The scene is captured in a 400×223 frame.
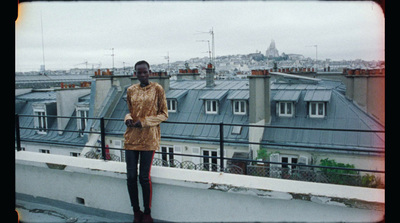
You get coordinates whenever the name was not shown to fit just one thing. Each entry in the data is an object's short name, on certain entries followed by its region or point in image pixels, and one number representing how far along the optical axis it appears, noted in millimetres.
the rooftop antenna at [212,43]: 21922
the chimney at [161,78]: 19609
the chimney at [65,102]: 19266
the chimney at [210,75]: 19844
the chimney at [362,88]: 17672
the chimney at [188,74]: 25875
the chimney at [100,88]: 19078
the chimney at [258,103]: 15621
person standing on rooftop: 3506
